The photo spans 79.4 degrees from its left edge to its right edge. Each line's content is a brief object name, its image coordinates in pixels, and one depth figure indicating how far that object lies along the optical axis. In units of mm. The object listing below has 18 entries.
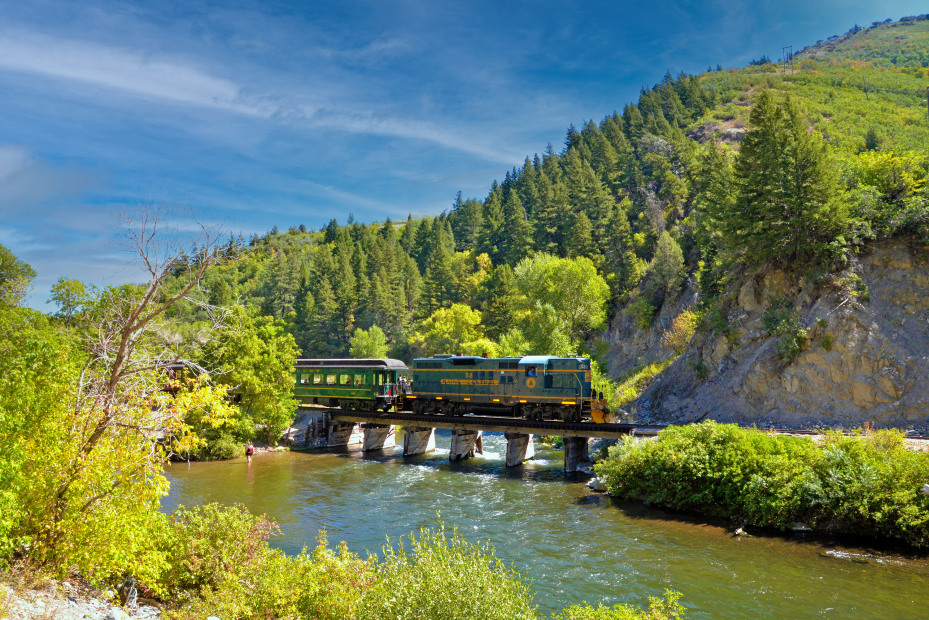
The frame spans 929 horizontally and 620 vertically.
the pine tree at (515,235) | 97312
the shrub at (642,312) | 64250
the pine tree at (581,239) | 81625
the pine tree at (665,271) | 62812
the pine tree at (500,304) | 80625
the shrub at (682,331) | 51188
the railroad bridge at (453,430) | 34188
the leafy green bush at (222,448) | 41812
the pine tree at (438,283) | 98625
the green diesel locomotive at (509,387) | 35875
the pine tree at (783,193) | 35406
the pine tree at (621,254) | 72938
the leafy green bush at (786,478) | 20250
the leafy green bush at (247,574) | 10961
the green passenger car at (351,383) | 45562
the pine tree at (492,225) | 110750
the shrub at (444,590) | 8562
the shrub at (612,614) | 9672
